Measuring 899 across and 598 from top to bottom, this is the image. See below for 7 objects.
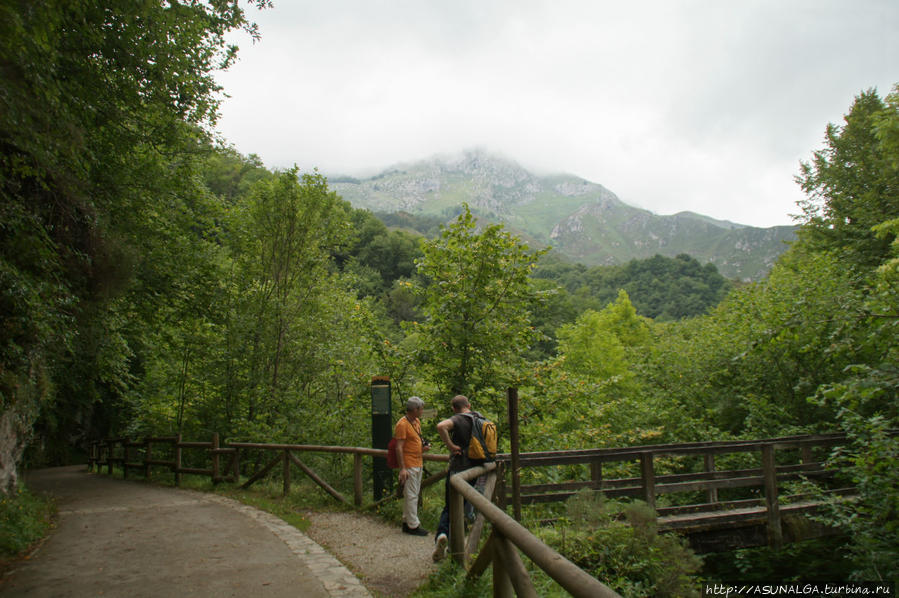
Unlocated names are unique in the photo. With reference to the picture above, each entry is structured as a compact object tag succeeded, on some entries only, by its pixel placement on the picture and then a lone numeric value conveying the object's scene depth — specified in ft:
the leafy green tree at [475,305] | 29.19
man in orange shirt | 22.26
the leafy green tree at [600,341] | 92.68
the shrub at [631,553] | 16.92
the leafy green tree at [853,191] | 67.87
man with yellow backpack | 18.72
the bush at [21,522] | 21.15
